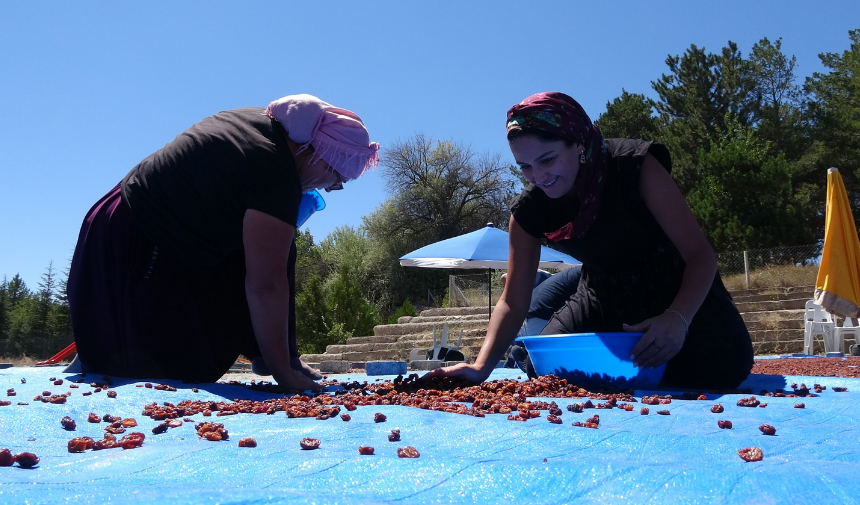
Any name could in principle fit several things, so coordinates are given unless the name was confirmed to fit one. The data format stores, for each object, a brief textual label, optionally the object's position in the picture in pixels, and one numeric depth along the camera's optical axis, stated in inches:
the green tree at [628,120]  1188.5
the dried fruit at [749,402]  77.3
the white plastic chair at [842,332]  391.2
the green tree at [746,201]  849.5
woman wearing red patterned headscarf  92.4
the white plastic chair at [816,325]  400.5
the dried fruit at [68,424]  61.9
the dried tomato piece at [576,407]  70.2
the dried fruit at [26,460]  43.3
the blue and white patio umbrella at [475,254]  416.5
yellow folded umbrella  328.8
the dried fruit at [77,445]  50.1
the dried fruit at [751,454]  42.1
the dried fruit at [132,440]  51.0
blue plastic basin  90.9
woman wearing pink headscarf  93.4
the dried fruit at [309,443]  48.8
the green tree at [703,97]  1058.7
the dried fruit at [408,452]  44.0
